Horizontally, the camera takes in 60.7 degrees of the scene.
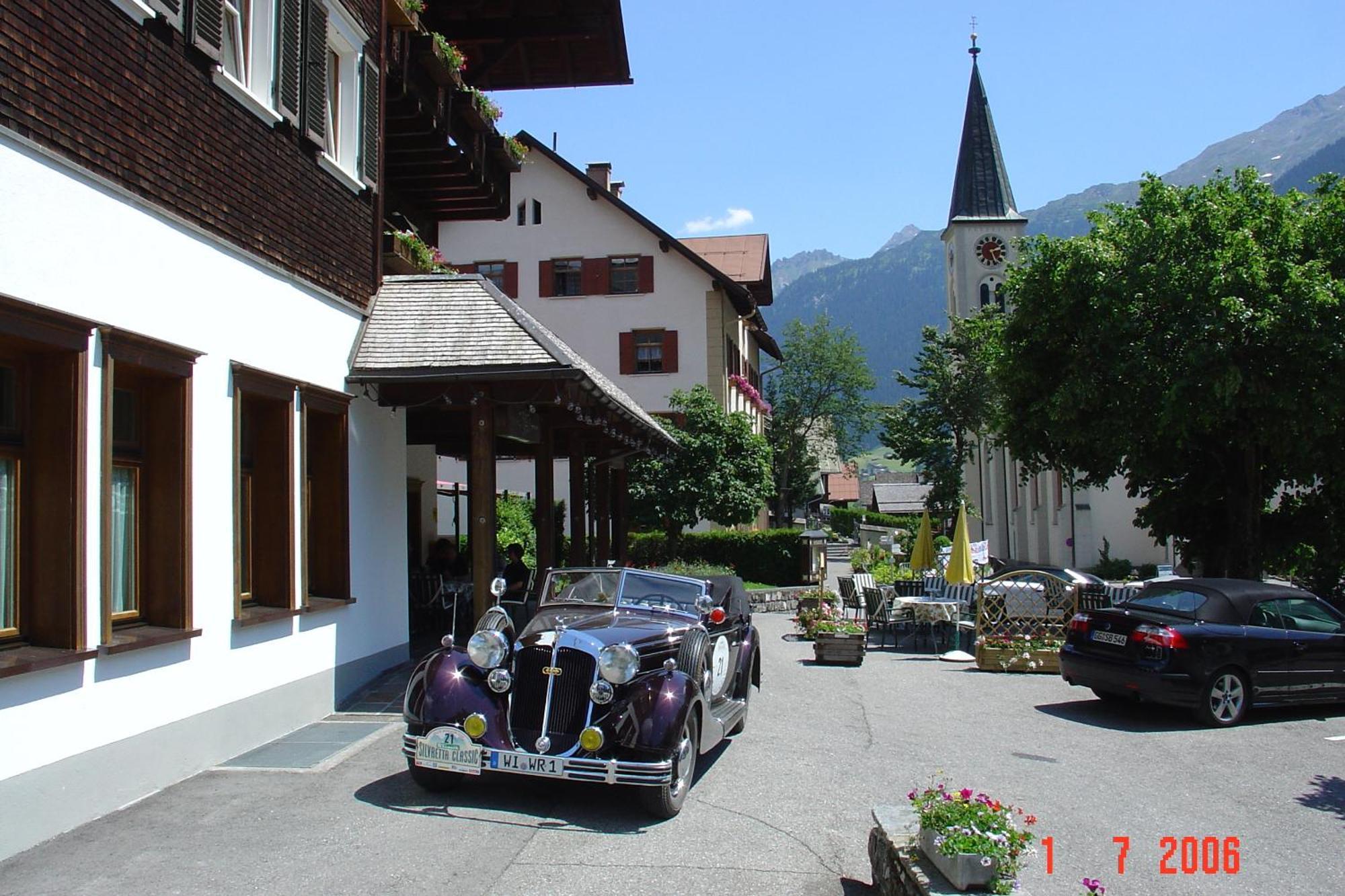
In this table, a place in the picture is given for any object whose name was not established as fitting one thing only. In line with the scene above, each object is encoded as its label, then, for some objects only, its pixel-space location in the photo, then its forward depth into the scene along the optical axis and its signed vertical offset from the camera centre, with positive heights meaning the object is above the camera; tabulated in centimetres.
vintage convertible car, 690 -125
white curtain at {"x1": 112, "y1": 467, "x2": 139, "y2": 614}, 773 -12
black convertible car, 1068 -153
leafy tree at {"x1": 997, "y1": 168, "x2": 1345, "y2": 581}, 1633 +197
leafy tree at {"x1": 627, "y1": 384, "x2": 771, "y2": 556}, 2900 +66
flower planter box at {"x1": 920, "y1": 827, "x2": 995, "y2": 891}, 479 -157
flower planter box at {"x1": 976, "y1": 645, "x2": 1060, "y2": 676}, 1527 -221
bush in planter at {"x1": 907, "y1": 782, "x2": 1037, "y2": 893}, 483 -144
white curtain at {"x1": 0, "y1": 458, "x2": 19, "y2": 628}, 654 -4
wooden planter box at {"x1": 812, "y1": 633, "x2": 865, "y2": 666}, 1567 -203
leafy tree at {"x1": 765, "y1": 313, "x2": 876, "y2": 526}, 6744 +638
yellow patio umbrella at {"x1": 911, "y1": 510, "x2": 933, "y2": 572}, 2234 -105
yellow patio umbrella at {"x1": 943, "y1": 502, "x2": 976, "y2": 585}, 1769 -106
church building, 4681 +1157
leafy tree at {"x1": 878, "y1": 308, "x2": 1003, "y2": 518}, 4850 +361
